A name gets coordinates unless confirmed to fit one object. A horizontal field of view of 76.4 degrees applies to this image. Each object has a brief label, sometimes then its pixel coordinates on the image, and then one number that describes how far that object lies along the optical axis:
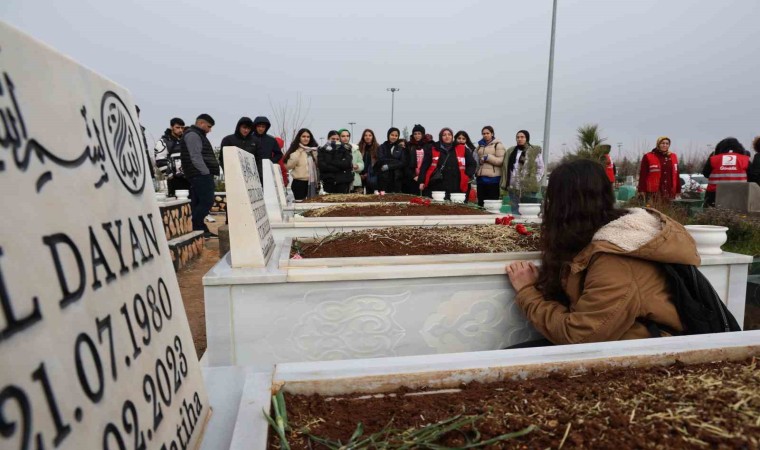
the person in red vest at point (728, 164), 8.57
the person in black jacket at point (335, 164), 8.39
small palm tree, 14.80
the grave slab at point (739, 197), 7.95
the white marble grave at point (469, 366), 1.24
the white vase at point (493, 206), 5.66
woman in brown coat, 1.86
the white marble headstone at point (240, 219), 2.41
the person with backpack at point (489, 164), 8.39
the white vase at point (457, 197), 7.07
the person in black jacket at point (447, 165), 8.31
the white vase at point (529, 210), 4.55
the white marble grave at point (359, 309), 2.29
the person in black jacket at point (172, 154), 8.38
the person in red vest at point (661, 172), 8.59
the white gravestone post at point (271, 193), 4.17
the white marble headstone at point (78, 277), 0.56
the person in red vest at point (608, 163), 11.27
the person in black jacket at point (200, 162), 6.60
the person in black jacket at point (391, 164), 9.18
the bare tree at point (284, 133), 14.46
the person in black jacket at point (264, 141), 8.27
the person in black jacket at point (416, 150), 8.84
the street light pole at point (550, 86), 12.72
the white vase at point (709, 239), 2.74
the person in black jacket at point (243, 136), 7.65
